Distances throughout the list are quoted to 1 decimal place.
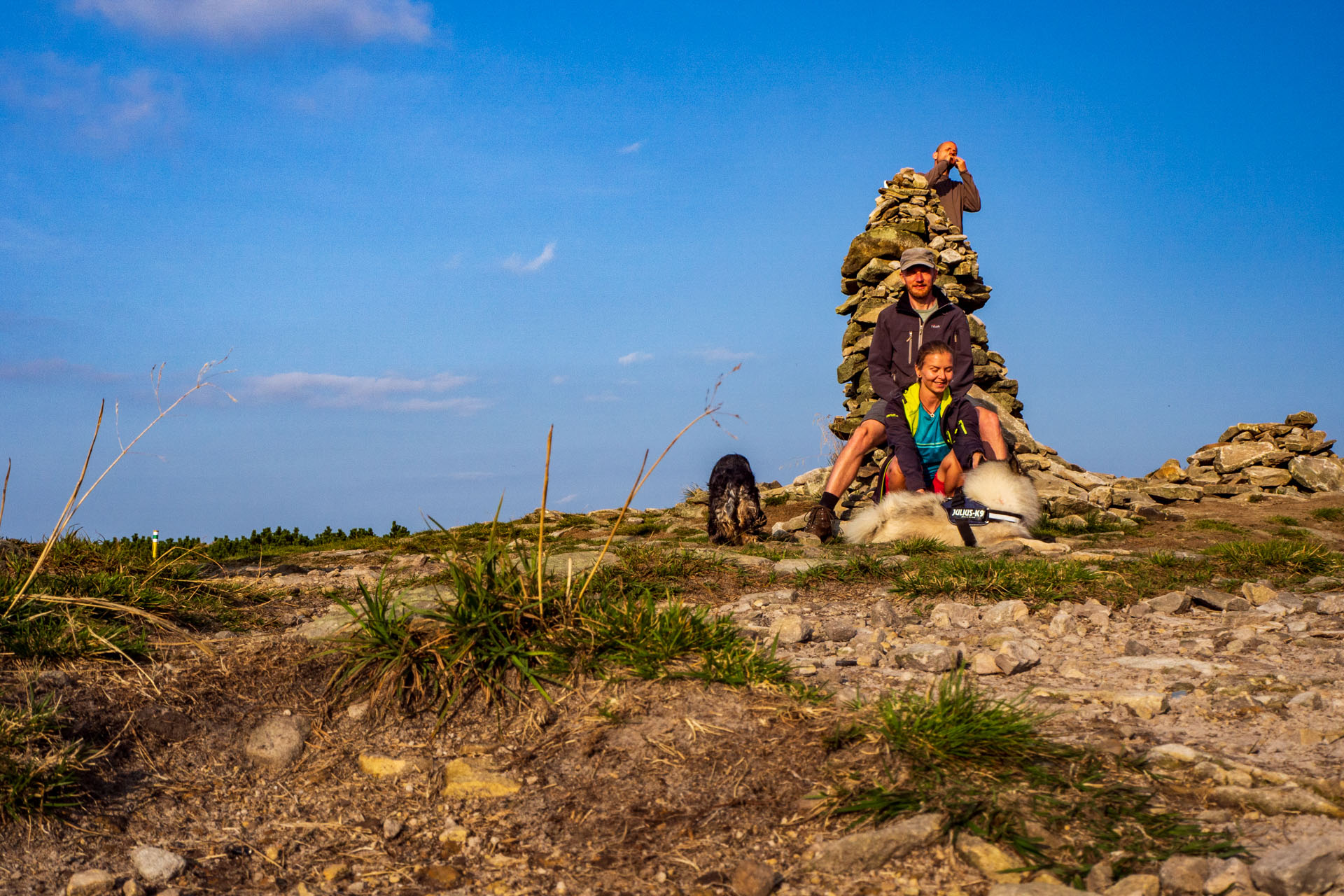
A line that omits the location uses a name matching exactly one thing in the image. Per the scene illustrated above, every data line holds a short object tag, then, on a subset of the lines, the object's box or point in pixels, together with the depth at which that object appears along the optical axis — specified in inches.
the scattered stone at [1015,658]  153.0
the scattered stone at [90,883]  101.4
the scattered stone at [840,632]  173.3
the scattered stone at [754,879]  93.7
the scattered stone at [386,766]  123.7
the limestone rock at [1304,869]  87.3
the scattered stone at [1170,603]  202.7
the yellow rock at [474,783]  117.2
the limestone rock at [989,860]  94.3
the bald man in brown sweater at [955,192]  589.6
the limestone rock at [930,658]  152.2
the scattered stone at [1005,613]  190.9
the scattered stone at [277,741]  130.6
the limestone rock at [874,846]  97.4
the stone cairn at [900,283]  539.5
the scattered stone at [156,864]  103.9
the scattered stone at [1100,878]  91.4
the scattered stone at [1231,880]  89.3
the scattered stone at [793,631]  169.6
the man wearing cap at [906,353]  362.6
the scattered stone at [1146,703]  133.6
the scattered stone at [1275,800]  103.0
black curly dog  356.5
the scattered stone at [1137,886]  90.0
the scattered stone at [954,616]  191.0
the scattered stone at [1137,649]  169.0
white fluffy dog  336.8
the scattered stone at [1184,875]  91.0
